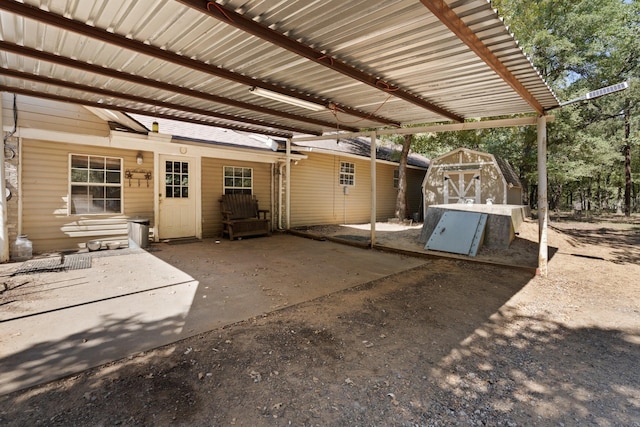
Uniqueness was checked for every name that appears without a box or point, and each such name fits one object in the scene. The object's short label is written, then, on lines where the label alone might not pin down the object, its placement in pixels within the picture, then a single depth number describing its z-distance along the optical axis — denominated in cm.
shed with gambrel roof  1225
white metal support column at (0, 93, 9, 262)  520
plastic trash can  669
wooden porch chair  831
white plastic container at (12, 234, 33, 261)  561
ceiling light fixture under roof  464
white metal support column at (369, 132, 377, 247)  723
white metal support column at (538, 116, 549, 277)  514
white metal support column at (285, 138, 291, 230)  952
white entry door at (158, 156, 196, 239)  768
